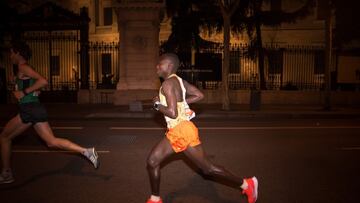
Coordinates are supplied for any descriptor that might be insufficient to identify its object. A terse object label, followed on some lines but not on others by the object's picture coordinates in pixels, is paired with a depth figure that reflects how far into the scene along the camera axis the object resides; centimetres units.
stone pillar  1878
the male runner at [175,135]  439
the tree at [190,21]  2267
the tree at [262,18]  2187
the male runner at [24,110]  541
